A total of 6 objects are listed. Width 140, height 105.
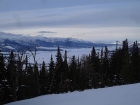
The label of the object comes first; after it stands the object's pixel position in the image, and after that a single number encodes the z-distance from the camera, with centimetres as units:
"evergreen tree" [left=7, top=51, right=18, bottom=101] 2245
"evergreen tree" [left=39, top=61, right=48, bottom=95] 3747
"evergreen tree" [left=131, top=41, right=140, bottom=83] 3738
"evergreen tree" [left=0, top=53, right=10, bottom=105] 2367
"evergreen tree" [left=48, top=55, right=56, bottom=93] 3887
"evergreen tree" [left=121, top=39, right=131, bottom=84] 3658
